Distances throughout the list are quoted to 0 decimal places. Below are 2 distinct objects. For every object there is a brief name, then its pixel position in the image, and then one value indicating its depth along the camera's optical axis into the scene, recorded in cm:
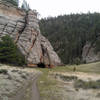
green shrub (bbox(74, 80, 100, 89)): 1425
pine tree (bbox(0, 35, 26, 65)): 3840
